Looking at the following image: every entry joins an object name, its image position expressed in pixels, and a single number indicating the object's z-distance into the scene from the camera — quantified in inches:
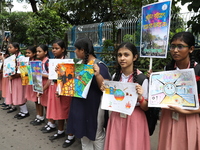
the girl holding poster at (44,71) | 126.8
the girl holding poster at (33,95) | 146.3
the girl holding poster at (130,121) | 69.9
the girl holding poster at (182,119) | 62.0
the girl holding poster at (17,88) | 159.9
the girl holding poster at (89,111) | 86.7
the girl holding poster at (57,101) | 115.4
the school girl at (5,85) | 177.6
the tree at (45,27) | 296.8
